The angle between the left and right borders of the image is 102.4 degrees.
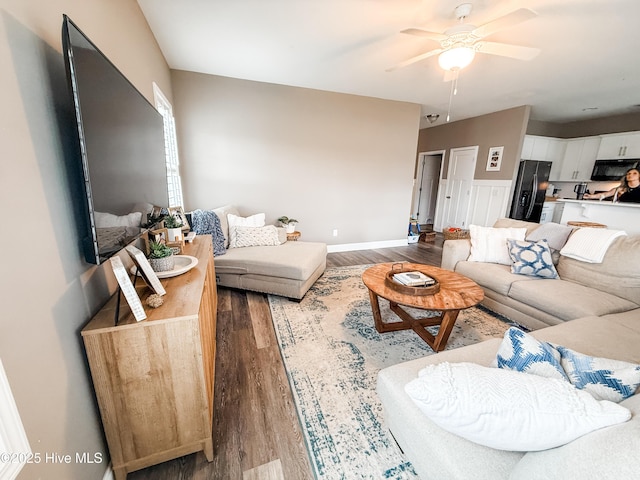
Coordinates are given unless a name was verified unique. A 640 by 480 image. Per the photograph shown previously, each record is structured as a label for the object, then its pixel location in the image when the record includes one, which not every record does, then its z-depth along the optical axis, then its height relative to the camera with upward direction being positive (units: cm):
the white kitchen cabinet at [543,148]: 535 +78
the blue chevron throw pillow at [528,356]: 84 -58
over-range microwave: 465 +34
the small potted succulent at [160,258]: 144 -45
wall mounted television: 83 +12
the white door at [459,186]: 548 -6
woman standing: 452 -3
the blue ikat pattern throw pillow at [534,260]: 237 -69
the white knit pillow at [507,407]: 65 -58
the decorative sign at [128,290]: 96 -42
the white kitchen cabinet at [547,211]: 546 -54
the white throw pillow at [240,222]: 315 -55
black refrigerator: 499 -10
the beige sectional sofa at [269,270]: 267 -93
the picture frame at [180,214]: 228 -32
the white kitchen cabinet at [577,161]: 523 +52
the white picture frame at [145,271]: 111 -40
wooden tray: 192 -79
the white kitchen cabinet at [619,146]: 462 +75
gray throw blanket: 280 -52
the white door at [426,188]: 706 -14
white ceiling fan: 189 +109
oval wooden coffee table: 183 -82
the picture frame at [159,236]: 178 -42
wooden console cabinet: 100 -82
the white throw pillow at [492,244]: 270 -62
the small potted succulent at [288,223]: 390 -65
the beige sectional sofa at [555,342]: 56 -83
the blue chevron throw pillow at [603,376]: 78 -59
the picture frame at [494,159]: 483 +47
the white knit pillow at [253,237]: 314 -70
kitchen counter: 379 -42
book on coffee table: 201 -77
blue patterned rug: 125 -128
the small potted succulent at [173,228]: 197 -38
